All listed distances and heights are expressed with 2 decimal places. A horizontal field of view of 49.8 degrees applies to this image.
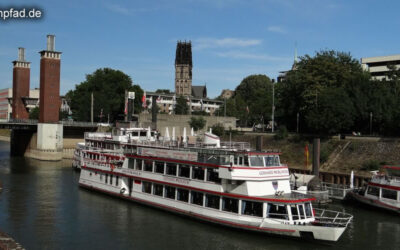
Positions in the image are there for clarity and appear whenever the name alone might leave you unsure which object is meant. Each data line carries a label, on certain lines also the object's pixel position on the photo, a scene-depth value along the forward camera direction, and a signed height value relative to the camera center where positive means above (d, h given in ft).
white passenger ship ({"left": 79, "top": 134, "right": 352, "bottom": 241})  90.74 -14.72
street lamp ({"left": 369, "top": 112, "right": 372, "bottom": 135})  205.05 +3.73
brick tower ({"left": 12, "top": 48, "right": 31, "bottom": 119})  349.20 +33.07
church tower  632.50 +85.06
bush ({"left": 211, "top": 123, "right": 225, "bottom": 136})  265.95 -1.79
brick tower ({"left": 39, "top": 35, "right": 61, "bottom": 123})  272.31 +26.03
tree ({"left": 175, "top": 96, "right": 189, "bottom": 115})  413.63 +19.32
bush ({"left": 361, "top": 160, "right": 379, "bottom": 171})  161.31 -13.13
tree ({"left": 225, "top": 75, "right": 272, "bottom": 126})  328.90 +23.37
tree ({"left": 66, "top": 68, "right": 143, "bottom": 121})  355.36 +26.71
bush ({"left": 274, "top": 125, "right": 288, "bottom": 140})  228.02 -2.80
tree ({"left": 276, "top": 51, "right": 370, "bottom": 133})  202.73 +18.50
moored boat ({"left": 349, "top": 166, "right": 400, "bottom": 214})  119.34 -17.31
